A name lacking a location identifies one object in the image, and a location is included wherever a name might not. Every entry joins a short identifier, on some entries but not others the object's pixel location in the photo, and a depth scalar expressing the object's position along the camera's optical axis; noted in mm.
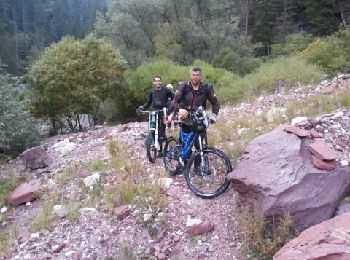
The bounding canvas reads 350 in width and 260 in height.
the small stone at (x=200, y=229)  5547
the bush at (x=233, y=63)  26031
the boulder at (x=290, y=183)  5008
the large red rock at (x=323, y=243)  3576
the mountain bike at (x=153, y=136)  7906
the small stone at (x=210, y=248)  5286
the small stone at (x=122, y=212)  6133
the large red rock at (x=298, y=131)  5705
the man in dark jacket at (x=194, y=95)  6246
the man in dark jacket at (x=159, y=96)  8227
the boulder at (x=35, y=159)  10125
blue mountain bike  6074
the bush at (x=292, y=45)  29156
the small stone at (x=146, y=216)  5917
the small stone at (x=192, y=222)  5600
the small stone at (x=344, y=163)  5445
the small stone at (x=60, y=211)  6583
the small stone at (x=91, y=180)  7344
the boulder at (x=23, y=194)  7781
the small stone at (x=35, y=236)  6109
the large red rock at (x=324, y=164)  5242
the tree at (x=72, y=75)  17438
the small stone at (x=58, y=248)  5712
